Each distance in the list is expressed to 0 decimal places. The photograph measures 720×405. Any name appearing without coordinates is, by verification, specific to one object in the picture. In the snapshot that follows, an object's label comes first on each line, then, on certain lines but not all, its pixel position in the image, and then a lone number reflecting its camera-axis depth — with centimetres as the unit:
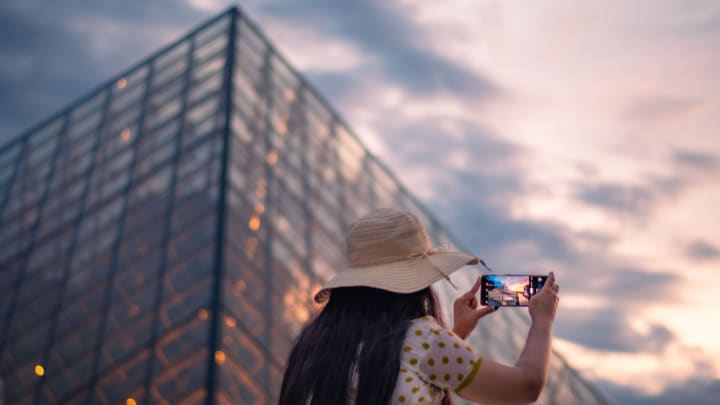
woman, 208
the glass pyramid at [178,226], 1051
